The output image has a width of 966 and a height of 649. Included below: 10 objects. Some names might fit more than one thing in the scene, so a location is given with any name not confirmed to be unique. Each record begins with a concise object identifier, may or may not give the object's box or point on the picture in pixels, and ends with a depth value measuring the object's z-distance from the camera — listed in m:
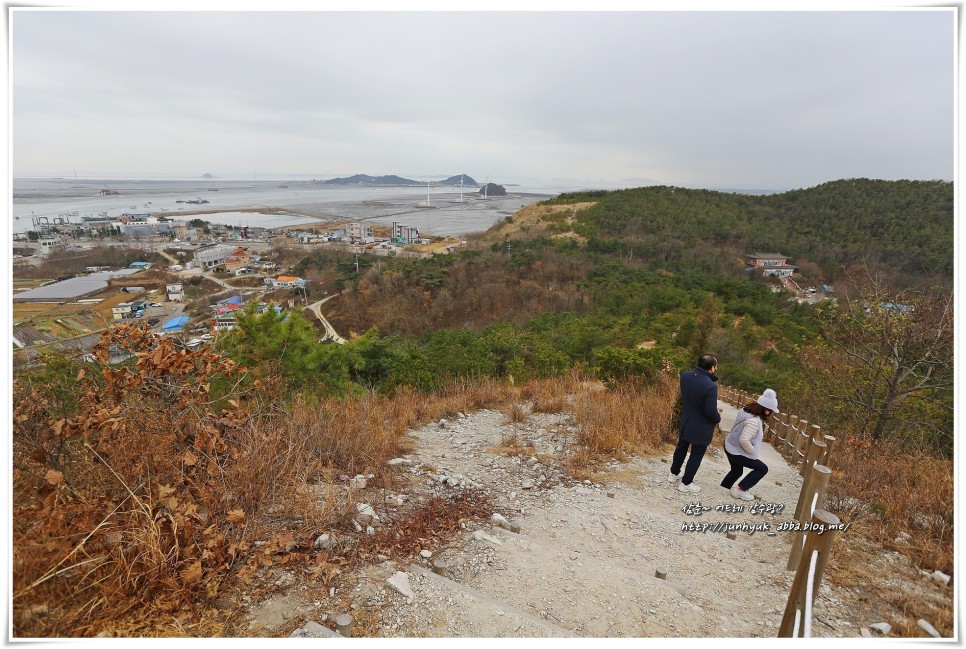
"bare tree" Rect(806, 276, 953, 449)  5.04
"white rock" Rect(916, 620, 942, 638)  2.07
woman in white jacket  3.33
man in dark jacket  3.43
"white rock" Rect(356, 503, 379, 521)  2.76
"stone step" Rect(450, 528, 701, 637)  2.11
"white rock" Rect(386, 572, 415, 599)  2.10
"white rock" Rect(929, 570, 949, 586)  2.49
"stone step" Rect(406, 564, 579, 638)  1.96
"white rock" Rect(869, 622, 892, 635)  2.11
